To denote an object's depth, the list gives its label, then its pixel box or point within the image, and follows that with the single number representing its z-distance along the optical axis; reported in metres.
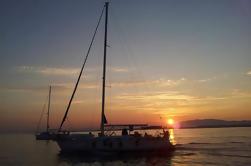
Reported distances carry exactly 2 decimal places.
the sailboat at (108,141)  28.71
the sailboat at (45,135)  68.73
